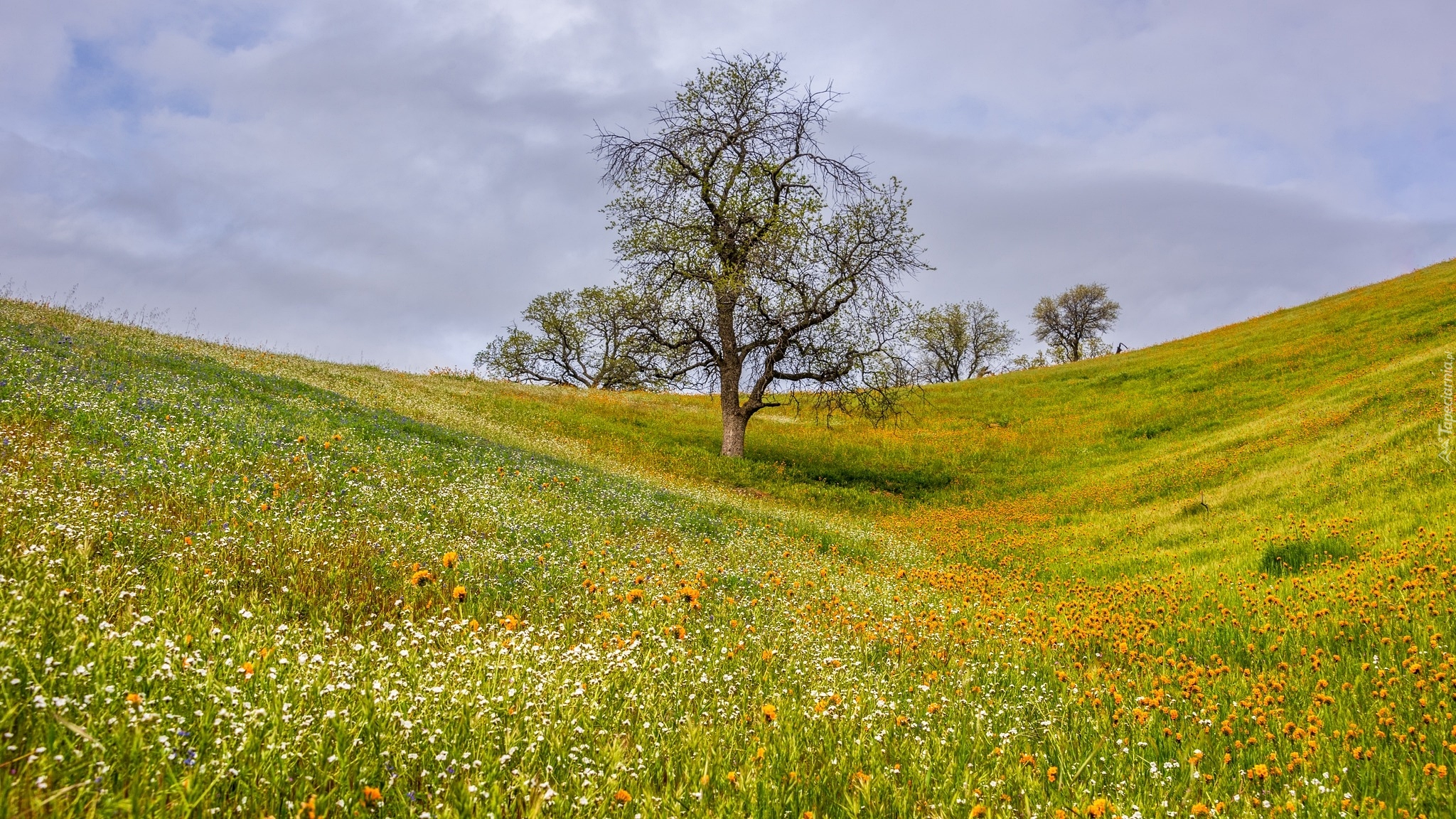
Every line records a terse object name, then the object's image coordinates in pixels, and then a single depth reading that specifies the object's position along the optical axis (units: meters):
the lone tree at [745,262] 24.44
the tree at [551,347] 56.78
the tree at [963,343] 77.31
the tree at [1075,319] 75.81
